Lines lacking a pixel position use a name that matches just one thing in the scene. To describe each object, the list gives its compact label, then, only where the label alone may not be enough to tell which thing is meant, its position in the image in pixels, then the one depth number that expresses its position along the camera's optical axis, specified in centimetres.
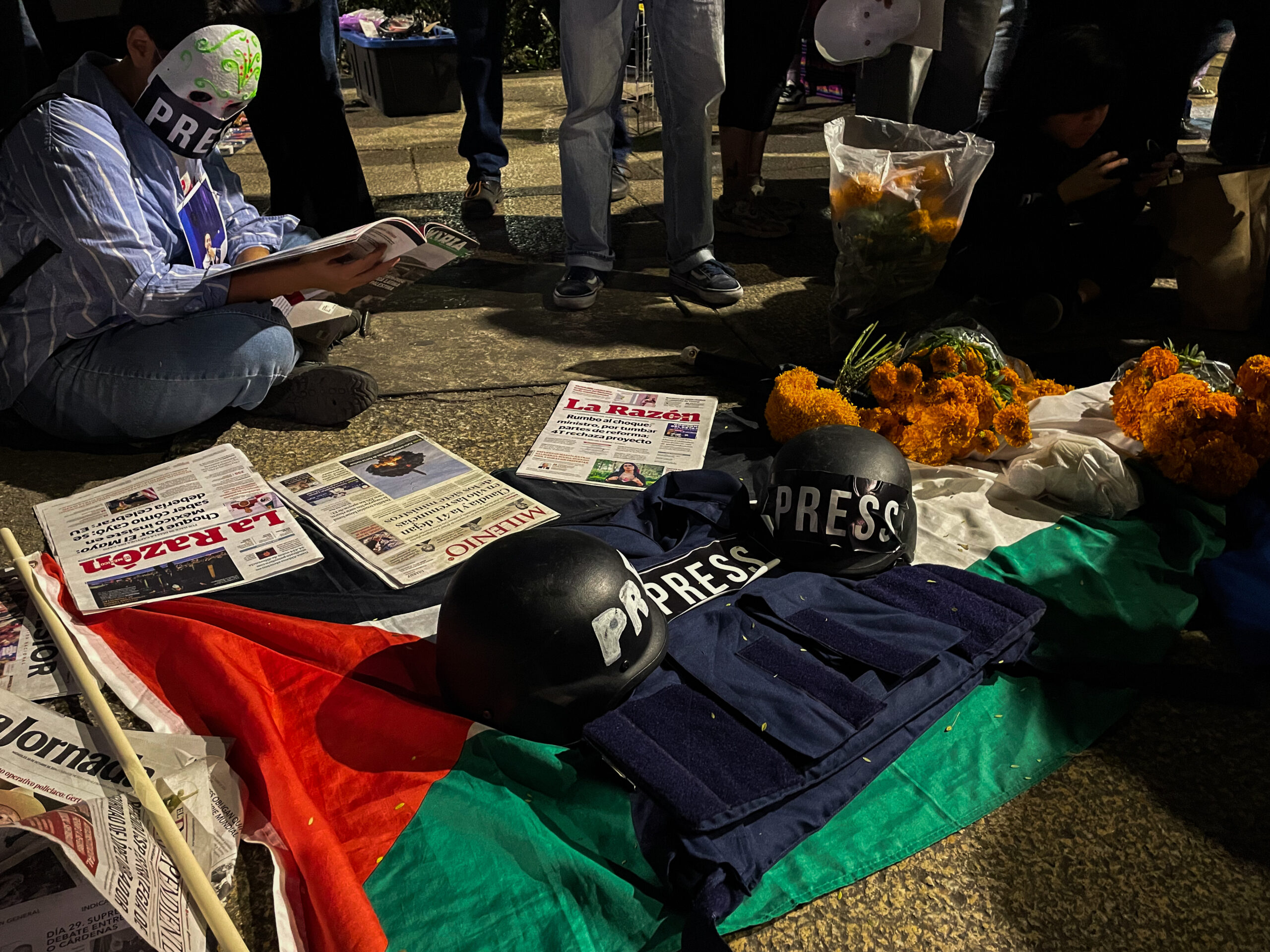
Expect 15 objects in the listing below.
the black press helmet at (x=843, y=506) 167
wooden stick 99
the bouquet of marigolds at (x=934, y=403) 205
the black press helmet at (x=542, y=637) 133
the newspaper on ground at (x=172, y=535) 173
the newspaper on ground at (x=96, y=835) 102
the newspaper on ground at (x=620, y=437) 218
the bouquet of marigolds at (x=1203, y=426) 190
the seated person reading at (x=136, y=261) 191
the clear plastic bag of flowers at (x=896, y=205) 254
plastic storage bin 564
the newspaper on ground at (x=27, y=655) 150
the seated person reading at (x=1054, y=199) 269
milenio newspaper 188
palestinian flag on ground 117
